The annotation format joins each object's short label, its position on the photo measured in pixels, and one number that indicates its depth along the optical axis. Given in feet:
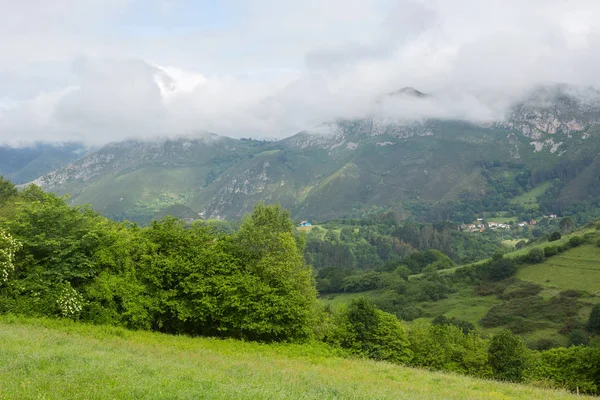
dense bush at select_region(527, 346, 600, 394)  179.86
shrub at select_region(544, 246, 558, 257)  589.65
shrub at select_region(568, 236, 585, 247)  587.68
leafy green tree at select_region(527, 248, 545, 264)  590.14
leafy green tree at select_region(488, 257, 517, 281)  583.99
